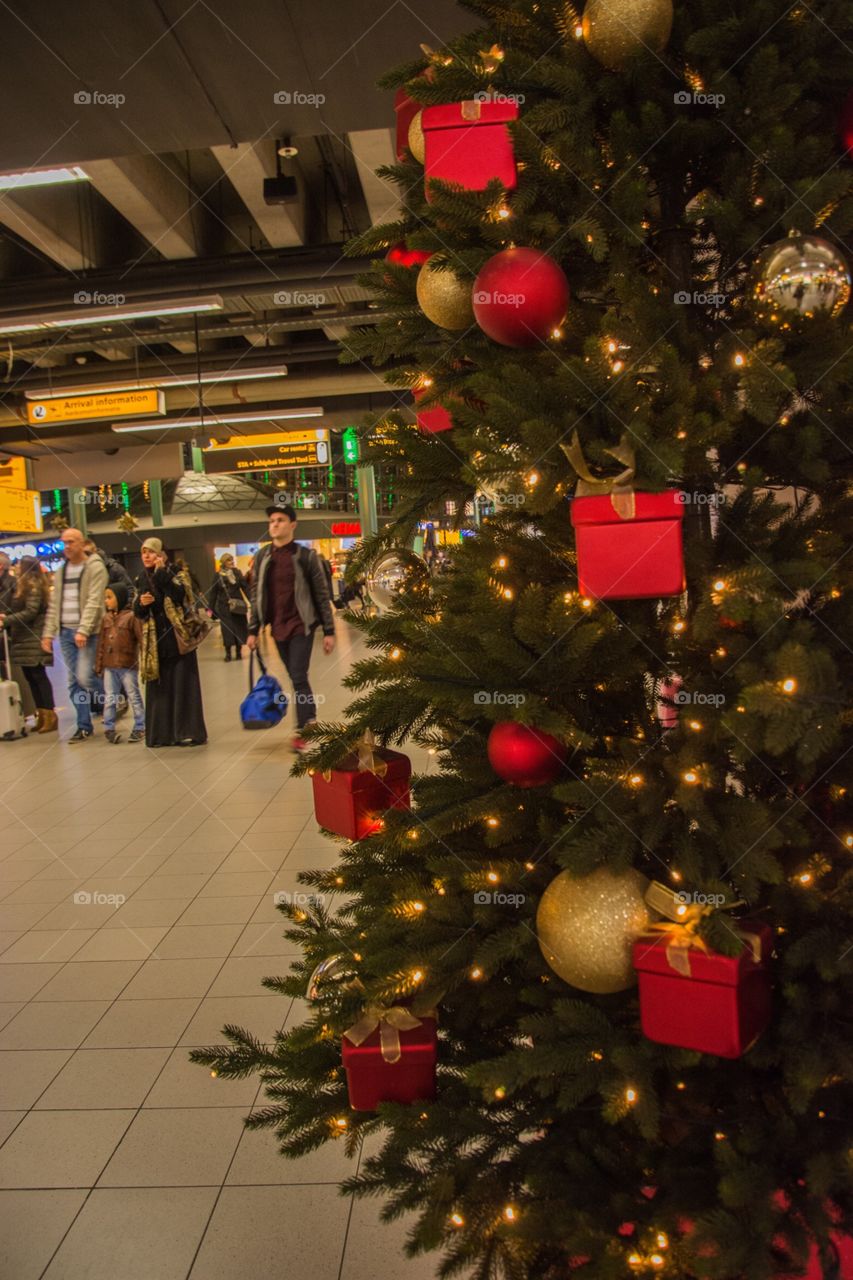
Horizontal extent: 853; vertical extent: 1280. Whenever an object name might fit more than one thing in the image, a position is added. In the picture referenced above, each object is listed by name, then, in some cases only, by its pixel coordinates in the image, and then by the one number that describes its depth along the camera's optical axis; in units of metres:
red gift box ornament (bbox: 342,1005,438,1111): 1.31
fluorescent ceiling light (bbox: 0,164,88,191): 5.11
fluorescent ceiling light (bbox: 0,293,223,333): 7.21
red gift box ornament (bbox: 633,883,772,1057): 1.05
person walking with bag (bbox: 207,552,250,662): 10.91
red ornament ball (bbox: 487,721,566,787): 1.23
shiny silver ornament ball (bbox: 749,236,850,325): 1.11
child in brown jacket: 7.20
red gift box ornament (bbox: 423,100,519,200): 1.30
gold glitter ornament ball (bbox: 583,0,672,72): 1.21
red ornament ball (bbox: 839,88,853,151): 1.23
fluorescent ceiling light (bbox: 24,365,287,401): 10.00
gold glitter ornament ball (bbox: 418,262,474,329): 1.37
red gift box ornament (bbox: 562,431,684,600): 1.10
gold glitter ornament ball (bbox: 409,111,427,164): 1.54
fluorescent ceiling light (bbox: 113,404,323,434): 11.86
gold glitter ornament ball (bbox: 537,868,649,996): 1.14
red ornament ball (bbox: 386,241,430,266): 1.63
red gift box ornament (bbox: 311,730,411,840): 1.57
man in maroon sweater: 6.01
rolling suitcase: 7.46
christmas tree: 1.08
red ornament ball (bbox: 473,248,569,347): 1.22
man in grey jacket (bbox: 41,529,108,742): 7.07
